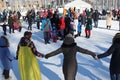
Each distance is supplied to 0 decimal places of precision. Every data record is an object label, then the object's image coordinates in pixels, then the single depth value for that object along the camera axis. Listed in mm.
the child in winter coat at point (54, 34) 6392
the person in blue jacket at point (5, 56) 3424
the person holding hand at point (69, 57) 2491
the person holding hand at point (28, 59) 2824
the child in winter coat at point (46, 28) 6021
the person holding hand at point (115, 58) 2543
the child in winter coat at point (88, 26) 7000
